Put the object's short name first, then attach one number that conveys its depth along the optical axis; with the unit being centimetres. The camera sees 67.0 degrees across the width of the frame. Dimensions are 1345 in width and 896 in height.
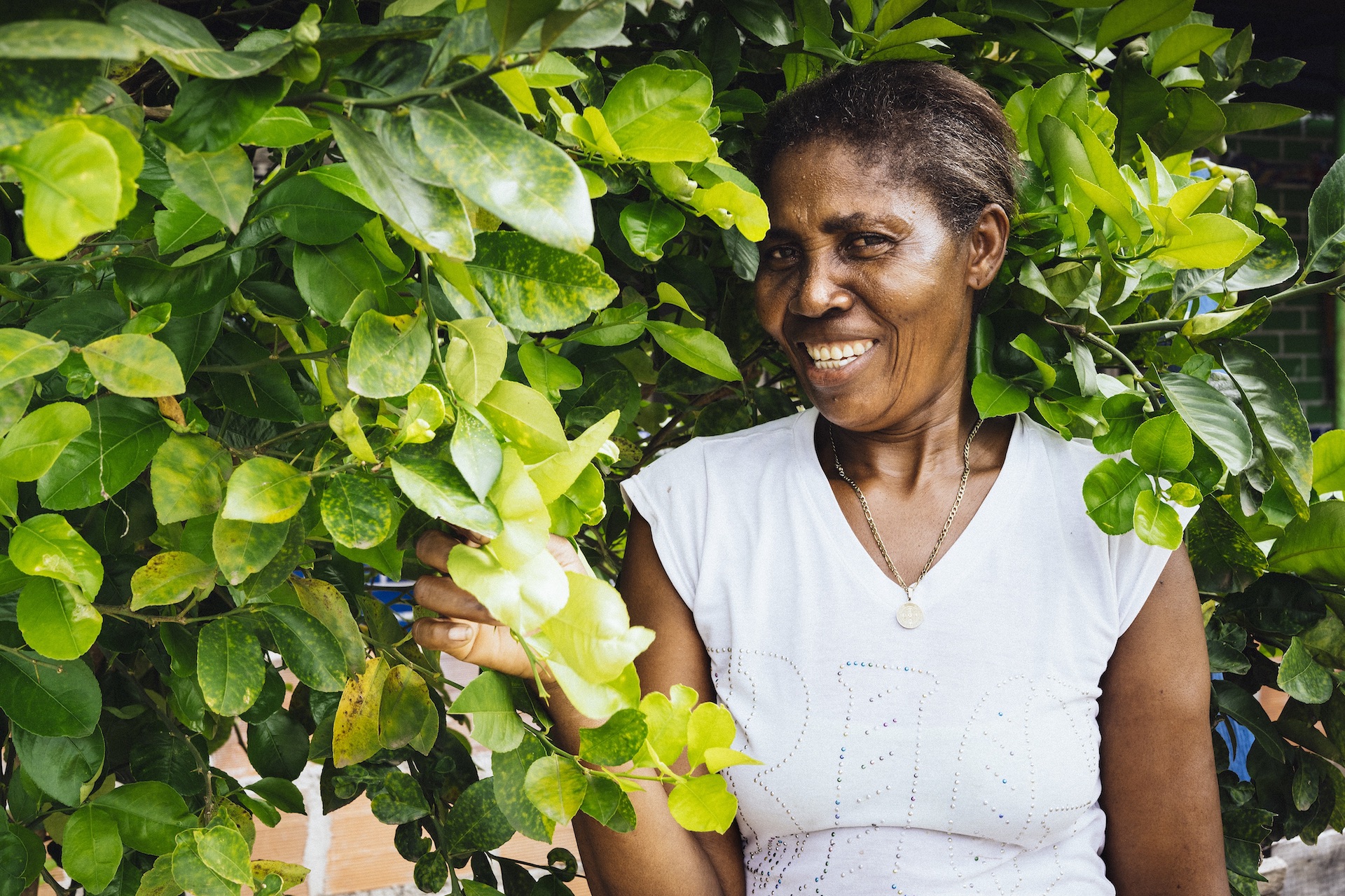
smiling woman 123
